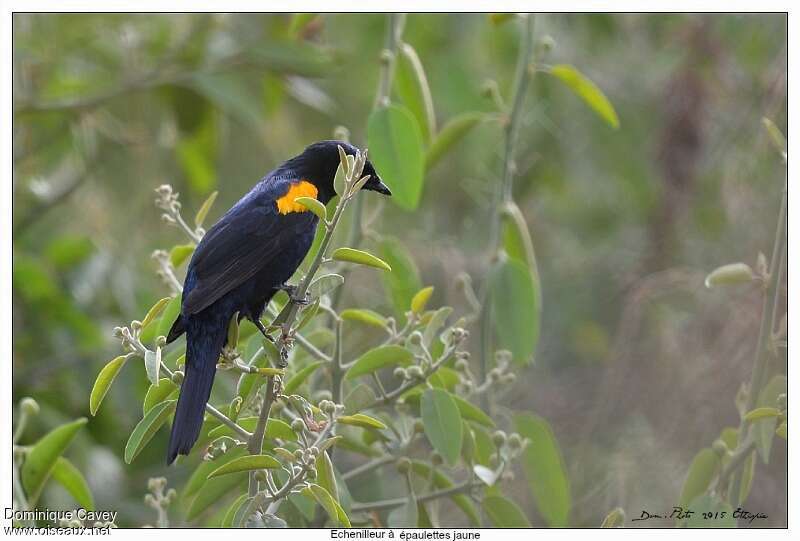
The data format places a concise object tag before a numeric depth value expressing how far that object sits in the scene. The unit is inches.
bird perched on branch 228.7
